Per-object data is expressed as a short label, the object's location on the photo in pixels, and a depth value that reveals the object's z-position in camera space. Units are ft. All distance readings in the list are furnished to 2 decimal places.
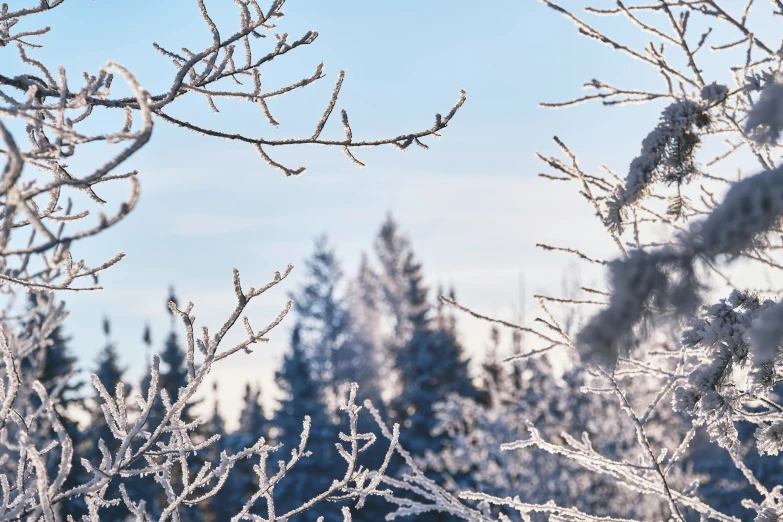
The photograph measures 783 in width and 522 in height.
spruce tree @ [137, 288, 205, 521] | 81.69
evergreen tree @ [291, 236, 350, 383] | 117.39
